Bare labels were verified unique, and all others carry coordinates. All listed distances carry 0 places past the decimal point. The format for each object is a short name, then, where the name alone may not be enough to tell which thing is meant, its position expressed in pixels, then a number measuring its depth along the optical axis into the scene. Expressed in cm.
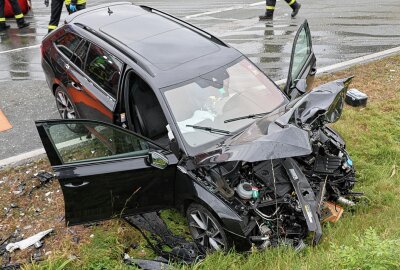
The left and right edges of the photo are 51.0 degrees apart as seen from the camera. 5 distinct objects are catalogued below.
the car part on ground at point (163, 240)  394
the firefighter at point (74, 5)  930
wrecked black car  371
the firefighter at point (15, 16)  1119
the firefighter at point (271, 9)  1104
